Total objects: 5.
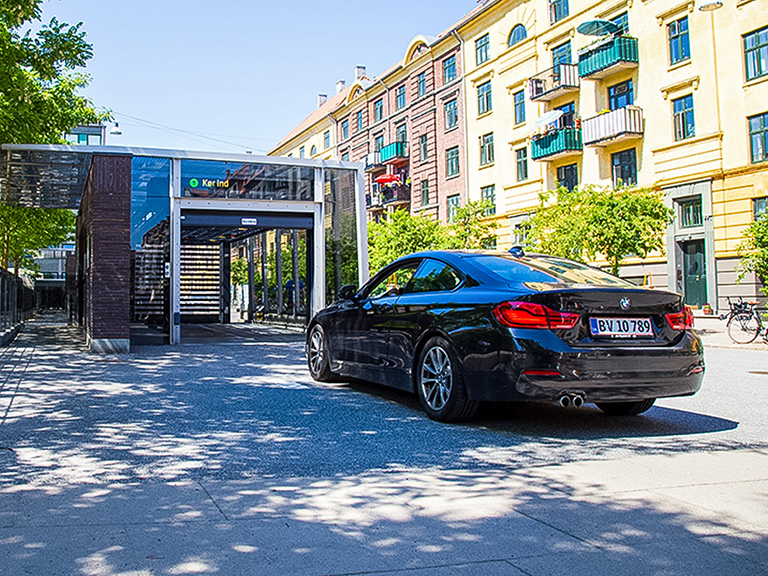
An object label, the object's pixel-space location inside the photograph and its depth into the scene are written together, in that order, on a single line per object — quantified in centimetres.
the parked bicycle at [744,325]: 1727
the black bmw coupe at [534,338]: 557
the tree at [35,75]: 1467
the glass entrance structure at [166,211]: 1406
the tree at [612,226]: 2103
